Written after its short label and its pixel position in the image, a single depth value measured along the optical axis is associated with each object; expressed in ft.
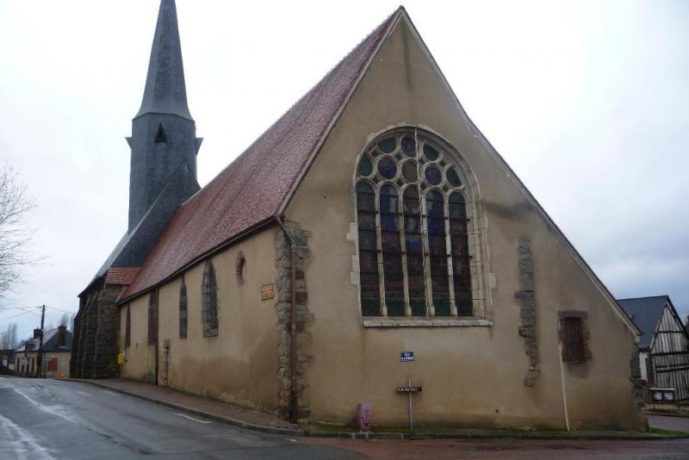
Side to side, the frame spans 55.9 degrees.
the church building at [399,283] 44.98
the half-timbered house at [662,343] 102.40
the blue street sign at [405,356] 45.91
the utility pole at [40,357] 174.70
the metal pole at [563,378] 50.94
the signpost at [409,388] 45.44
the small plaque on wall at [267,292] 45.78
